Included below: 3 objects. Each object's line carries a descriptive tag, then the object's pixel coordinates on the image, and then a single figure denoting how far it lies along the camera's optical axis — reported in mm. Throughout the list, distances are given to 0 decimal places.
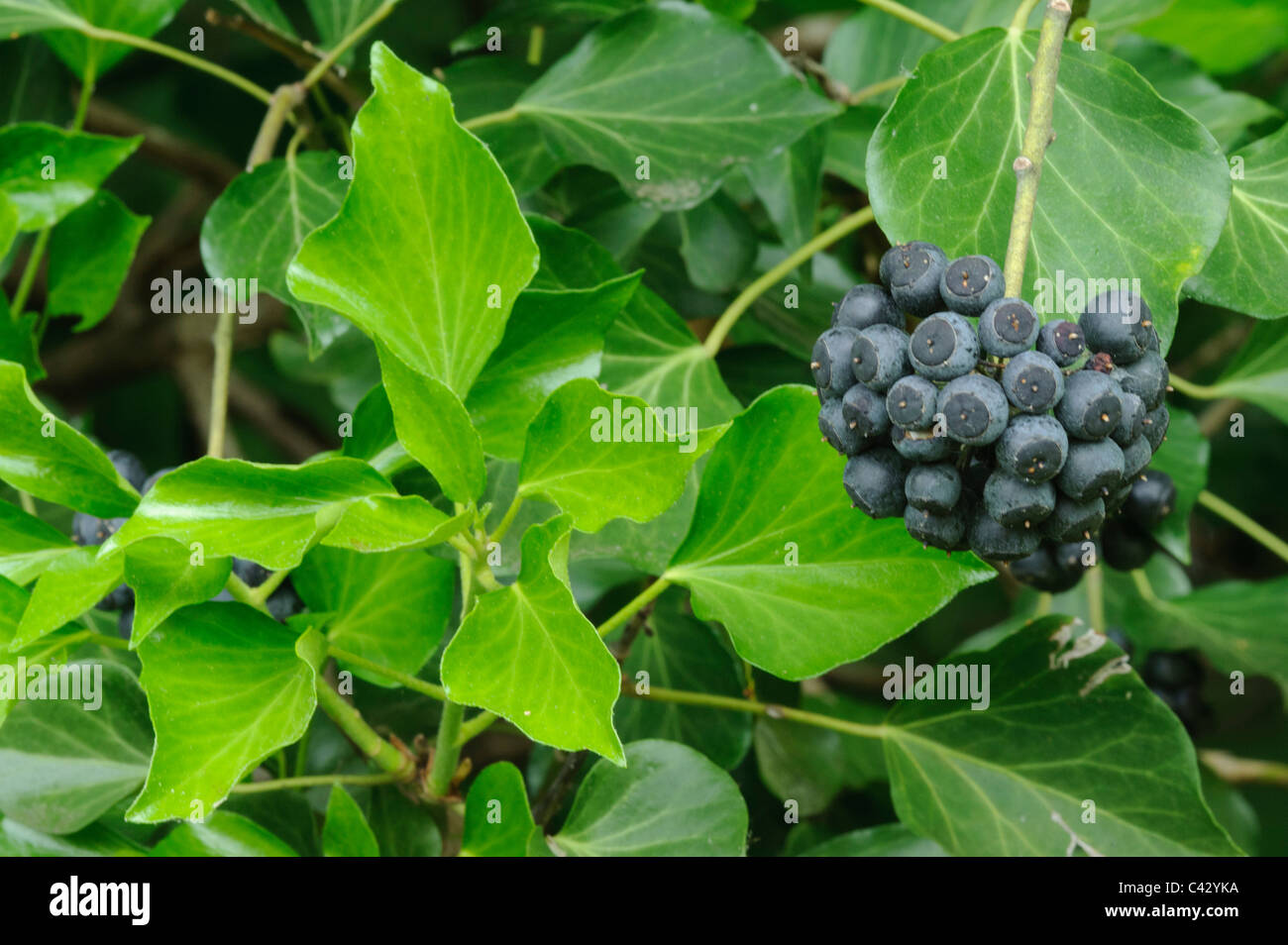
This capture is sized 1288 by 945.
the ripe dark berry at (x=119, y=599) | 496
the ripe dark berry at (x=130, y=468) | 519
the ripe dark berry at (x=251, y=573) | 491
